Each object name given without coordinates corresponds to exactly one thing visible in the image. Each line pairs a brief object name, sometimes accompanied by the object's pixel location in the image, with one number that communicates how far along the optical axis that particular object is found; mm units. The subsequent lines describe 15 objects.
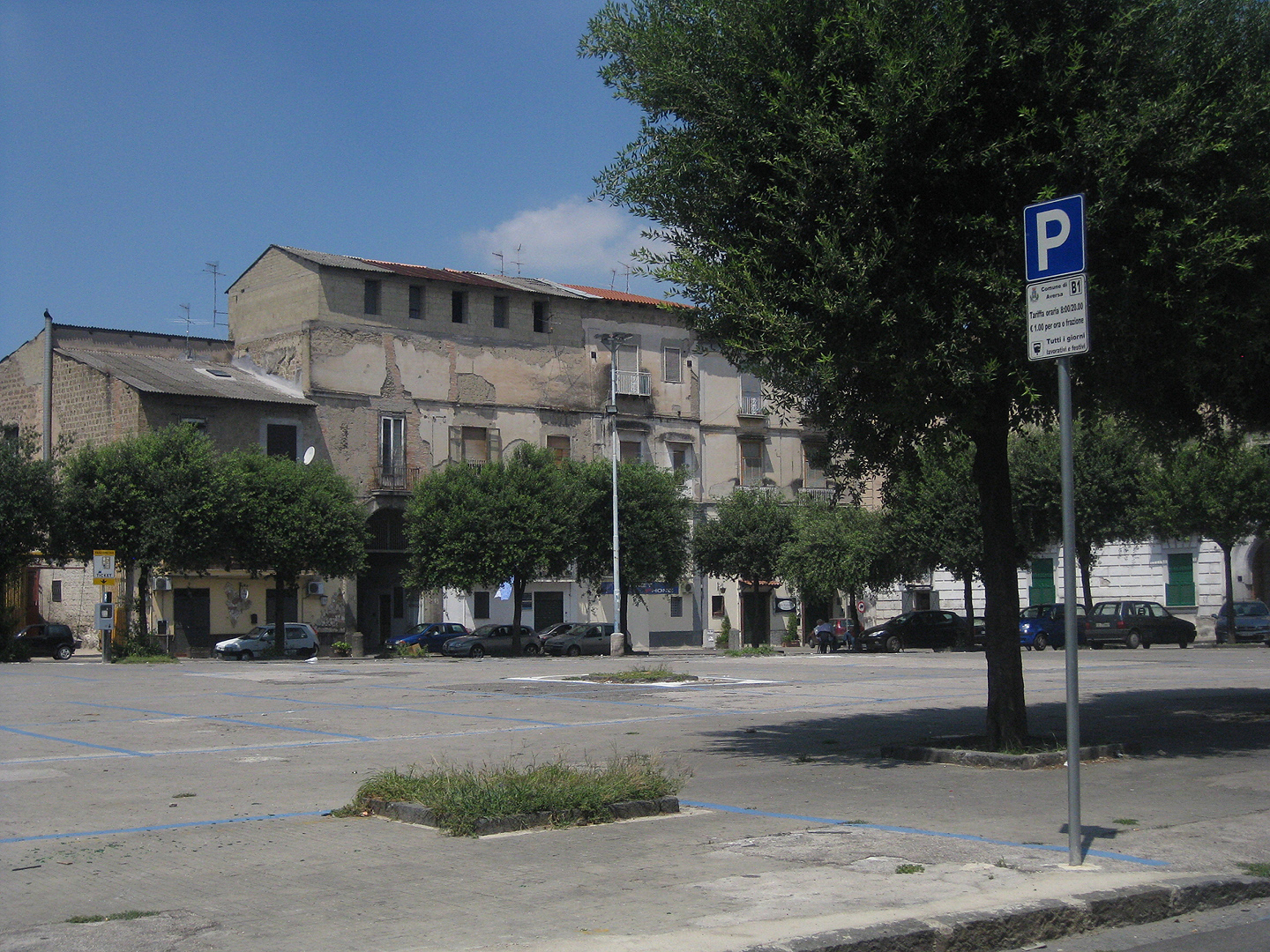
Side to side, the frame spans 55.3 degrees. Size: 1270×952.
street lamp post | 43625
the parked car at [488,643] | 47500
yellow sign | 37003
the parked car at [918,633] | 48688
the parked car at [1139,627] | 44156
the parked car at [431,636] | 48219
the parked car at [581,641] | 49000
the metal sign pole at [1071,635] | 7020
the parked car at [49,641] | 43812
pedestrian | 51906
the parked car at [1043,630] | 45706
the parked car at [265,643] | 44406
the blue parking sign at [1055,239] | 7379
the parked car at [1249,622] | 43781
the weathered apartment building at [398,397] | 48438
